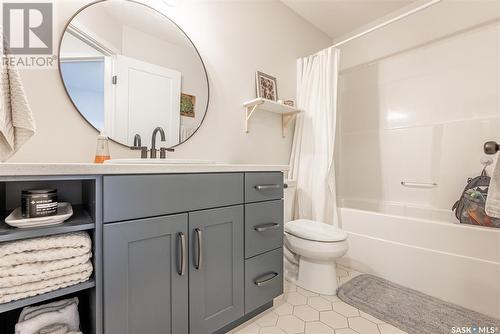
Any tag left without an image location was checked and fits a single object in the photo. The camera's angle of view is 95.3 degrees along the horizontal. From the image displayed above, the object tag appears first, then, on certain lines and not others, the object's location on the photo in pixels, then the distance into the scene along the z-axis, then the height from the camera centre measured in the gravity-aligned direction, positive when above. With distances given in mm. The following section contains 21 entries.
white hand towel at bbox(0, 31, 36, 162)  716 +151
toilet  1487 -581
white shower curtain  1970 +217
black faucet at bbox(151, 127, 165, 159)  1236 +136
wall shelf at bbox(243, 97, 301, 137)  1766 +472
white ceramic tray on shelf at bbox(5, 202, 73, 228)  648 -177
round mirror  1134 +500
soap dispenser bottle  1101 +55
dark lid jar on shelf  696 -135
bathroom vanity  759 -323
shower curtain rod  1428 +1027
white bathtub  1350 -611
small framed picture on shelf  1901 +668
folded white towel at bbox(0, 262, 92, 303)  634 -375
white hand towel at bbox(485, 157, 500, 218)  915 -112
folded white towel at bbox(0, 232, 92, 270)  641 -267
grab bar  2119 -179
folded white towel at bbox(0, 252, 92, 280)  636 -316
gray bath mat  1240 -868
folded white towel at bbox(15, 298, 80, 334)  733 -530
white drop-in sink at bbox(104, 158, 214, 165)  958 +3
